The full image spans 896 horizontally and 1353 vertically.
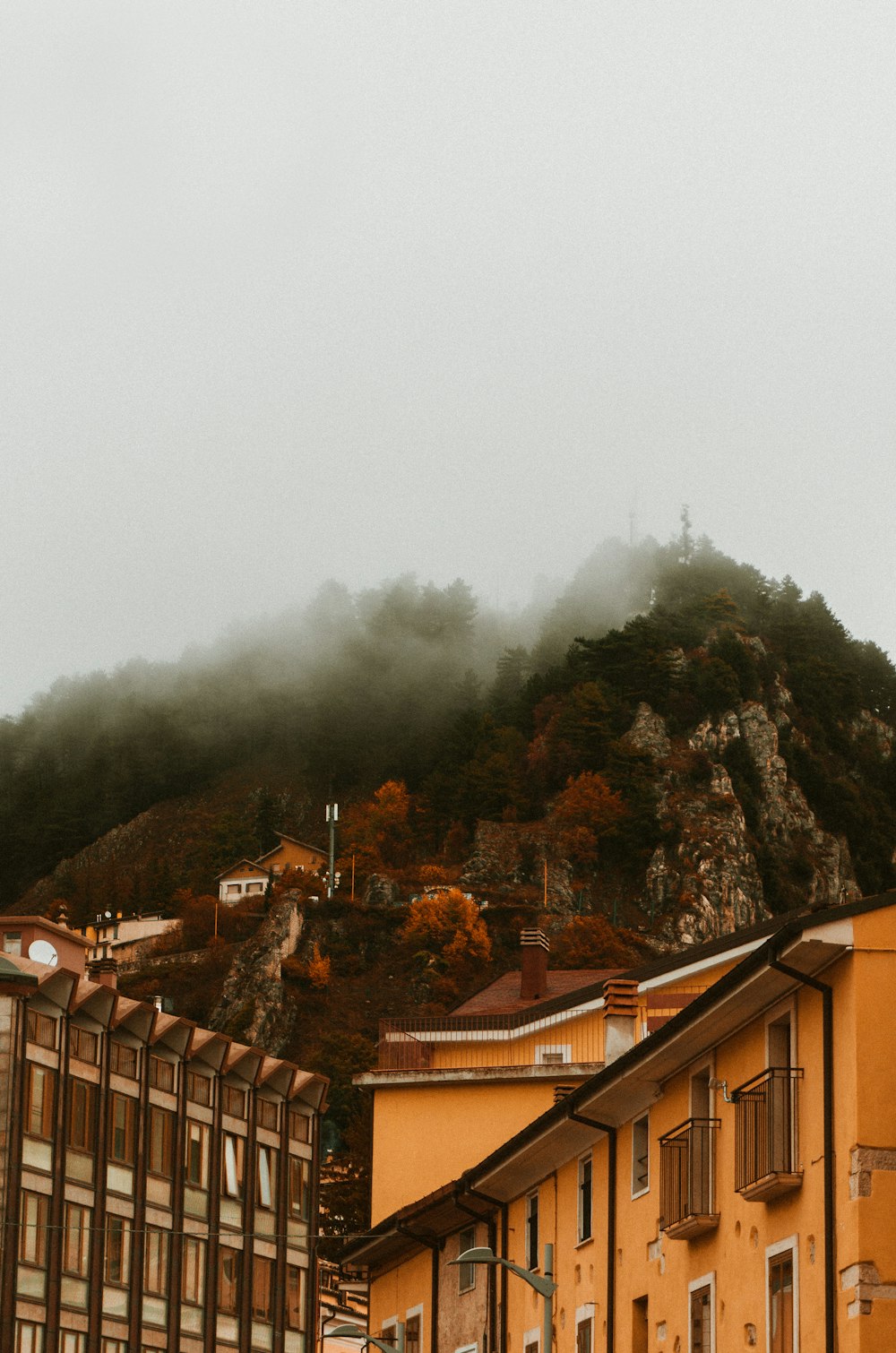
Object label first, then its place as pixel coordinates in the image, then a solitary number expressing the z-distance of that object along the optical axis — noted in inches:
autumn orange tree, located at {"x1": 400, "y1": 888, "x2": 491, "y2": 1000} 7551.2
